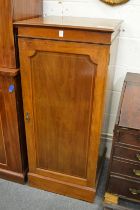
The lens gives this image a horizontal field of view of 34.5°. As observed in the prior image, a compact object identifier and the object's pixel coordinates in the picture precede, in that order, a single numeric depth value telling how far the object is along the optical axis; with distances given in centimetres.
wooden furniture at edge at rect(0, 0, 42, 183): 126
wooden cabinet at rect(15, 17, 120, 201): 118
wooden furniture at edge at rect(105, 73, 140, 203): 122
